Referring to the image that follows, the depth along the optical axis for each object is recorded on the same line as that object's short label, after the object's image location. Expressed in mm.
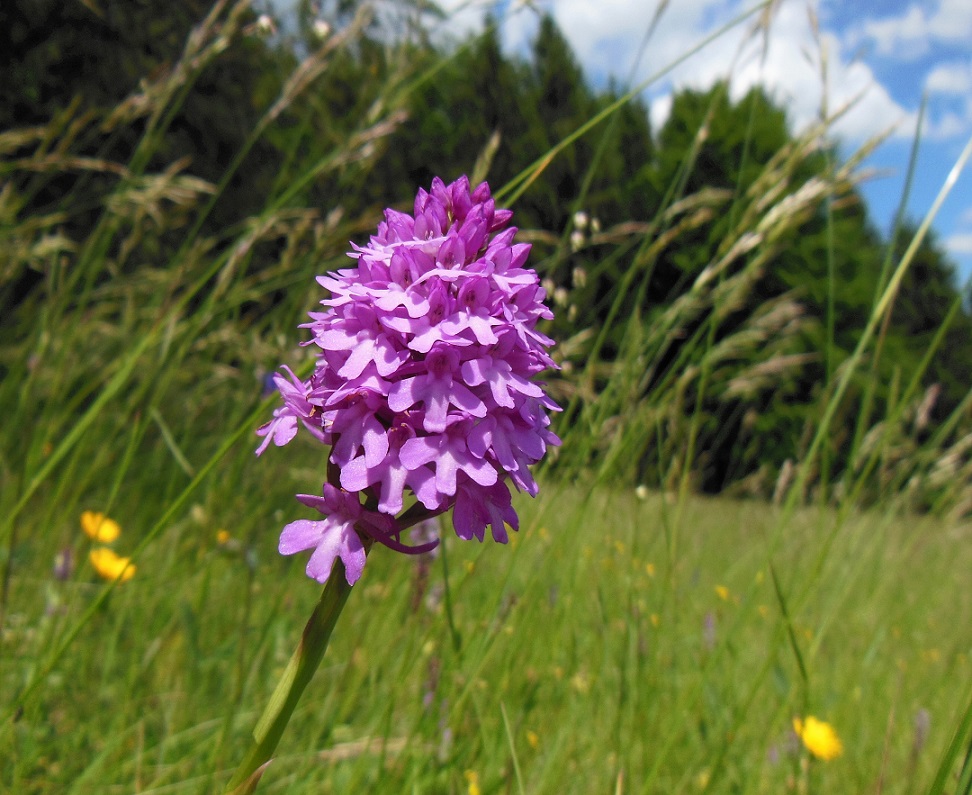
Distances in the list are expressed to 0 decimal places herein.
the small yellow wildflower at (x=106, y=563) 286
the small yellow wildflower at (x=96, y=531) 262
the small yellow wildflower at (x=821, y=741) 265
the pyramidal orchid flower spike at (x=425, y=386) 109
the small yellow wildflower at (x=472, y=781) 202
